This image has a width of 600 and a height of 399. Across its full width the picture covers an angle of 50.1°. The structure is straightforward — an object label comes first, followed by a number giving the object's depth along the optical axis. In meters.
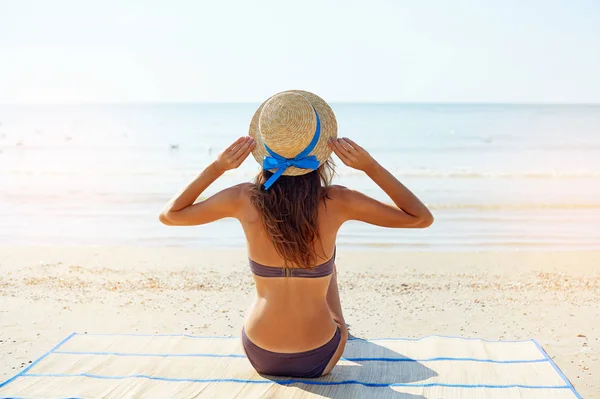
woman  2.70
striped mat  2.93
